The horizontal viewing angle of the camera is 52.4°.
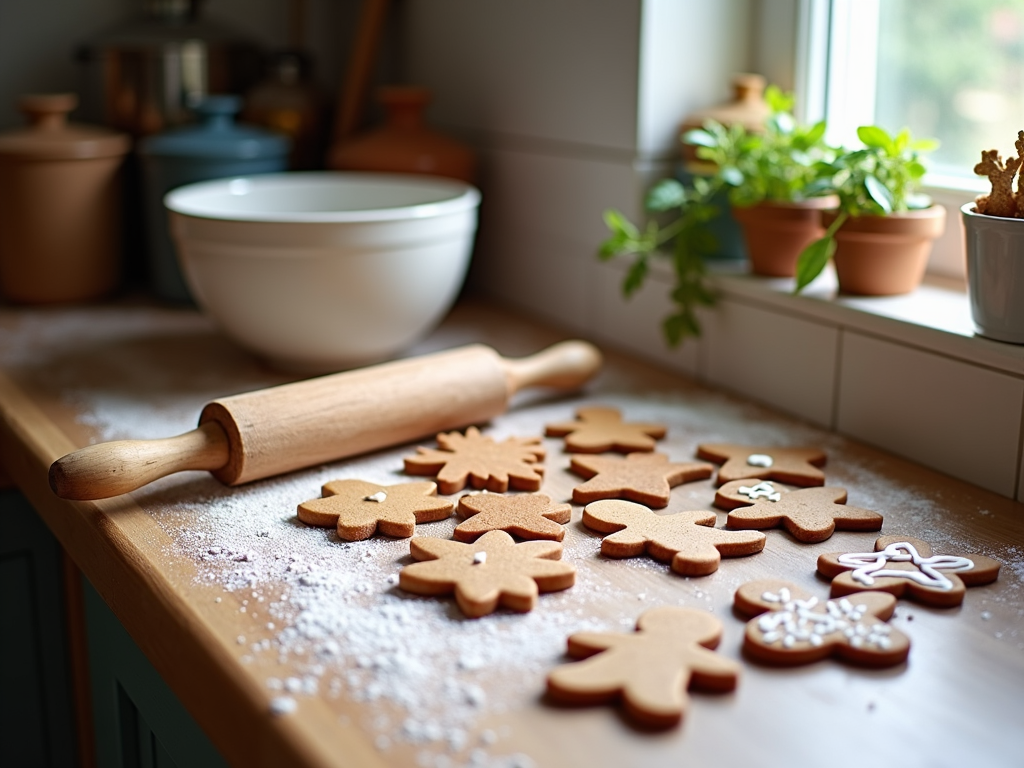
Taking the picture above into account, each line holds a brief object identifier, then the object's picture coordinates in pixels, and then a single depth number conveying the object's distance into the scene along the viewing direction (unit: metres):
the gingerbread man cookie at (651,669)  0.55
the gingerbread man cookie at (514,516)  0.76
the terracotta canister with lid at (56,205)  1.35
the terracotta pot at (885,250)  0.95
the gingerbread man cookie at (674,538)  0.71
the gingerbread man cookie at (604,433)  0.94
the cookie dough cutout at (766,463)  0.87
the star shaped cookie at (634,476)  0.83
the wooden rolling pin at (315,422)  0.79
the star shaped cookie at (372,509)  0.77
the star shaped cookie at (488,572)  0.66
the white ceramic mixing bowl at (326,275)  1.05
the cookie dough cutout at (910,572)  0.67
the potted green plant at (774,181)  1.04
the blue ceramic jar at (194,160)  1.39
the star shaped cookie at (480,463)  0.86
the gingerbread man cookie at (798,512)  0.77
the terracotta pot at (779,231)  1.05
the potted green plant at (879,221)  0.94
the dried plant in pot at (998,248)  0.79
